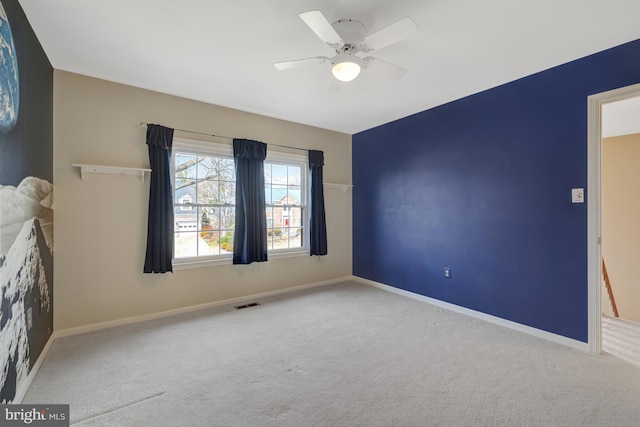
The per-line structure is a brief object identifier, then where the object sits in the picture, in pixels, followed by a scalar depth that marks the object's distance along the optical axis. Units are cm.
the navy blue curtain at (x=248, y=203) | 365
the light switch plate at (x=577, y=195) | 244
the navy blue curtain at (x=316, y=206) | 435
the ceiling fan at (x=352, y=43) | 167
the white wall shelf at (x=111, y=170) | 276
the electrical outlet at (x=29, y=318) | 197
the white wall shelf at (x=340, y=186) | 460
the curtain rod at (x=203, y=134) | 310
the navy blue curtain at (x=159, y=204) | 305
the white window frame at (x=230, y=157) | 334
